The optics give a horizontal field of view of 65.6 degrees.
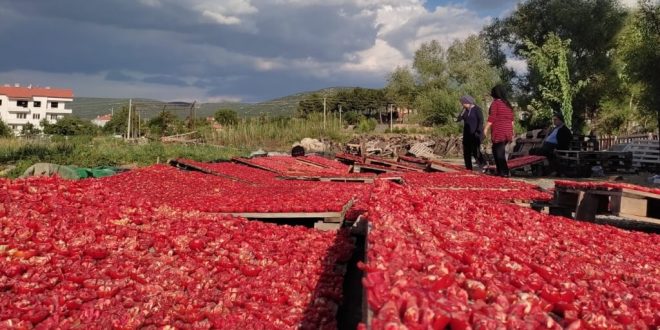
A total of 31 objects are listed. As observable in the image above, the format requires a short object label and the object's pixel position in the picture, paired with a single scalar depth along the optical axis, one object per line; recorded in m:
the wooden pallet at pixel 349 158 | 17.48
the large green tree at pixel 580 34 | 36.75
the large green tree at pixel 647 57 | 22.20
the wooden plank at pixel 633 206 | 6.95
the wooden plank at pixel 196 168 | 12.26
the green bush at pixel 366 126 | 50.68
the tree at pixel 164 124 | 46.39
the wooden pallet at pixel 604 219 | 8.65
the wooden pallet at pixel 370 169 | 15.65
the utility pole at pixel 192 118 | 43.17
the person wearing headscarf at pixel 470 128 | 13.98
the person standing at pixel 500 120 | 12.94
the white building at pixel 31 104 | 107.81
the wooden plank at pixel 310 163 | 16.81
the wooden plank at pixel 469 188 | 10.12
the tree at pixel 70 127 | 65.12
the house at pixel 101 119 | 118.69
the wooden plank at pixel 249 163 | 14.77
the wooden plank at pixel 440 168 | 14.65
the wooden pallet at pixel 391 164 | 15.73
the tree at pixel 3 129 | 53.28
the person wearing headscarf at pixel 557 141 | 19.88
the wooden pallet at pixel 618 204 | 6.96
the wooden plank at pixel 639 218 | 6.91
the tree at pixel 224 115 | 60.97
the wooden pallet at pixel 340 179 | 12.73
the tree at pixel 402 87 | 76.75
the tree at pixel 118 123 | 61.85
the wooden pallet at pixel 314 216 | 7.34
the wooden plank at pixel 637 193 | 6.91
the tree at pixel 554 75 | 35.34
